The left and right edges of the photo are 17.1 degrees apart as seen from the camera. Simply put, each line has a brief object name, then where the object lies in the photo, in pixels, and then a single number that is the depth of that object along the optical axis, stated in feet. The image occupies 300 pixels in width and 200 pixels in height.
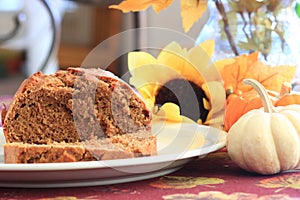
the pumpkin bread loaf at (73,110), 2.57
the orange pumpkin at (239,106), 2.91
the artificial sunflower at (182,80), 3.07
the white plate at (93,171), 2.30
